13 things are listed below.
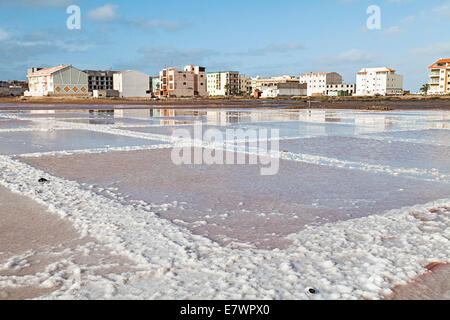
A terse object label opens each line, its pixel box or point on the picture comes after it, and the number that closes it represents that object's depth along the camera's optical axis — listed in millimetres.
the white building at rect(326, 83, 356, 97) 146500
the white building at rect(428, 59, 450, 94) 115500
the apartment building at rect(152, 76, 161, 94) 139000
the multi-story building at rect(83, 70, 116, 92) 113312
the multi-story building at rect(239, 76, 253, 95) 158350
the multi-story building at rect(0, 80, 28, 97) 120319
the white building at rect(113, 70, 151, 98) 104756
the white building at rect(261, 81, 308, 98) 134000
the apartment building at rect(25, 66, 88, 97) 87500
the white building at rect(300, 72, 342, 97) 148875
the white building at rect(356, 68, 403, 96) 143000
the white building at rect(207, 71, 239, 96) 149000
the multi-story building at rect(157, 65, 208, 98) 115562
